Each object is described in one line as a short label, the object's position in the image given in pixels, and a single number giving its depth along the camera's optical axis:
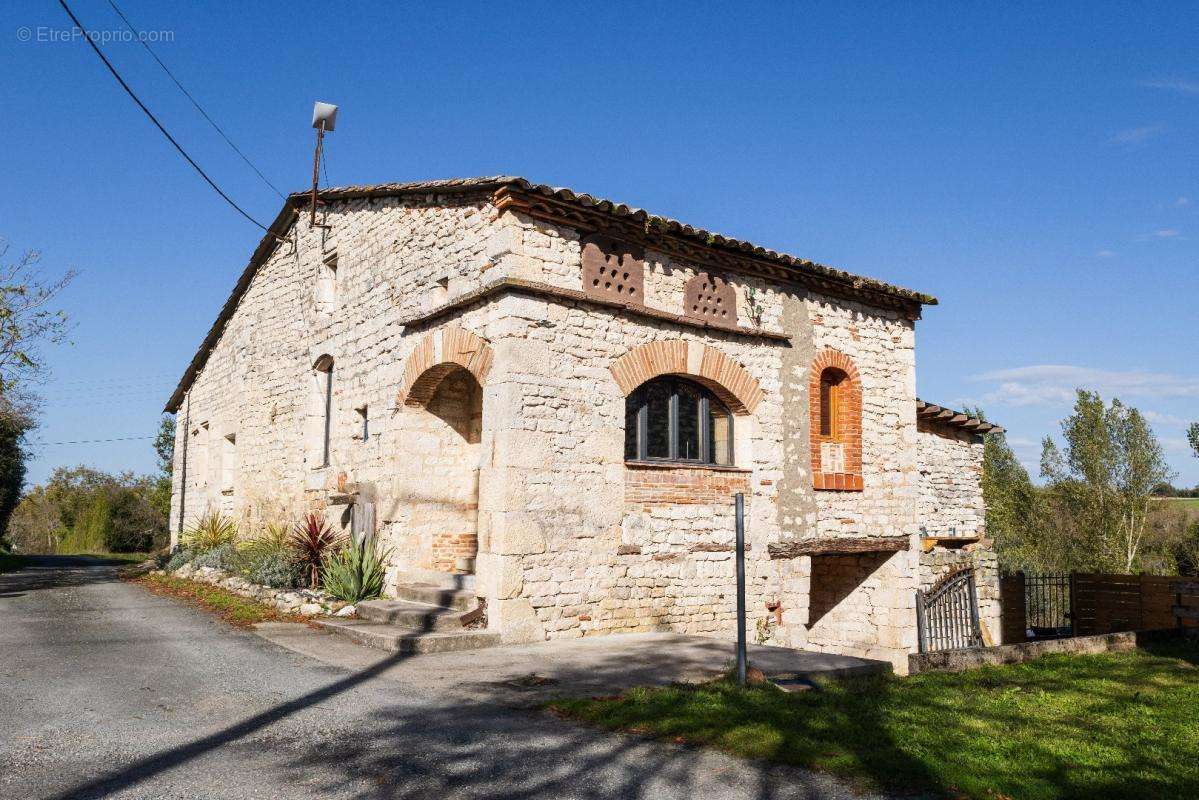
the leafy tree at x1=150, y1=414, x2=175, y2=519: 33.50
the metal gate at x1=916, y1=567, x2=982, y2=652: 11.45
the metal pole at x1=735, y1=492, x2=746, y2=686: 5.71
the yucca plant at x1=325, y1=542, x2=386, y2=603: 10.00
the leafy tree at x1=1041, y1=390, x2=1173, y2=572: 29.56
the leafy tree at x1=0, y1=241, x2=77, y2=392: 13.55
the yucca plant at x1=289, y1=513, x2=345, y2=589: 11.04
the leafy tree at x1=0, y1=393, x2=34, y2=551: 19.19
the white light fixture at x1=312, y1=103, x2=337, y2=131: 13.30
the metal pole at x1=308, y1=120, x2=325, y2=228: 13.25
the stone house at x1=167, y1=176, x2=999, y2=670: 8.75
